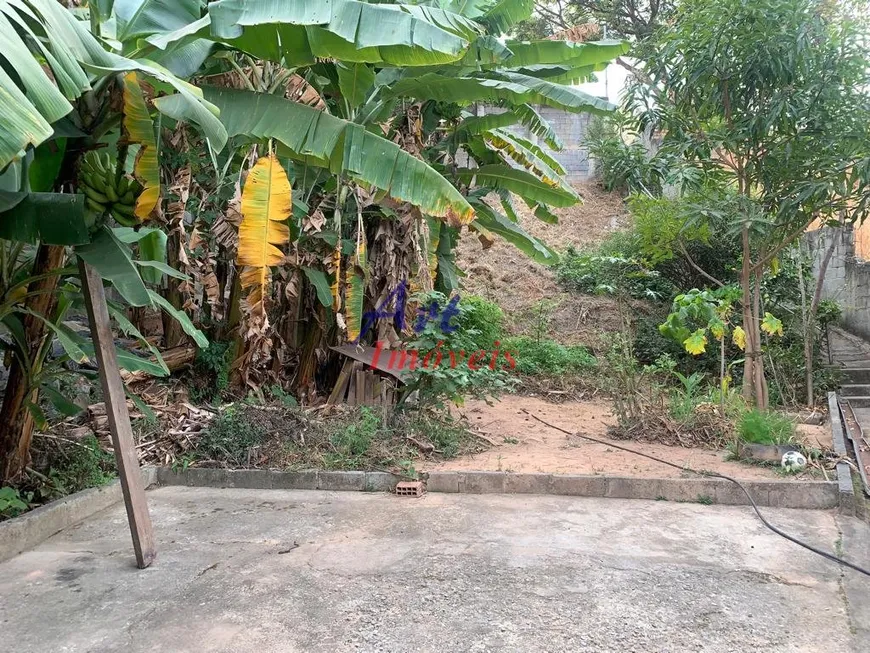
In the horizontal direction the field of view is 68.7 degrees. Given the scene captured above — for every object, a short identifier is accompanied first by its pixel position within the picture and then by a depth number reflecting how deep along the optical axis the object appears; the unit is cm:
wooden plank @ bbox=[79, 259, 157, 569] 378
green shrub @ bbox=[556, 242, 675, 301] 1259
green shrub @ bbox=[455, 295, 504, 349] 1025
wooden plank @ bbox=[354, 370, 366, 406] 778
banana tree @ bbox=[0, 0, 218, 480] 249
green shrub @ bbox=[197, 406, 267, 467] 616
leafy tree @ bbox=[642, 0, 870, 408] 659
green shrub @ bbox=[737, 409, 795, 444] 600
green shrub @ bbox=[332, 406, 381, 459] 609
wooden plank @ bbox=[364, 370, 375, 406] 780
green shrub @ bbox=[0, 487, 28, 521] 433
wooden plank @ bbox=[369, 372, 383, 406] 782
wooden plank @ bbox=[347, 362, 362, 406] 778
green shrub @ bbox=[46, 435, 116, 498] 512
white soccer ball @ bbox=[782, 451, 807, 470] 554
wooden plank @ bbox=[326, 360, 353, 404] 780
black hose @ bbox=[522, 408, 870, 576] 378
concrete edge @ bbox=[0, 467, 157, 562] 411
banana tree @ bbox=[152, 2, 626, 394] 473
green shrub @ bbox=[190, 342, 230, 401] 746
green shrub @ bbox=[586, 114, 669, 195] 804
